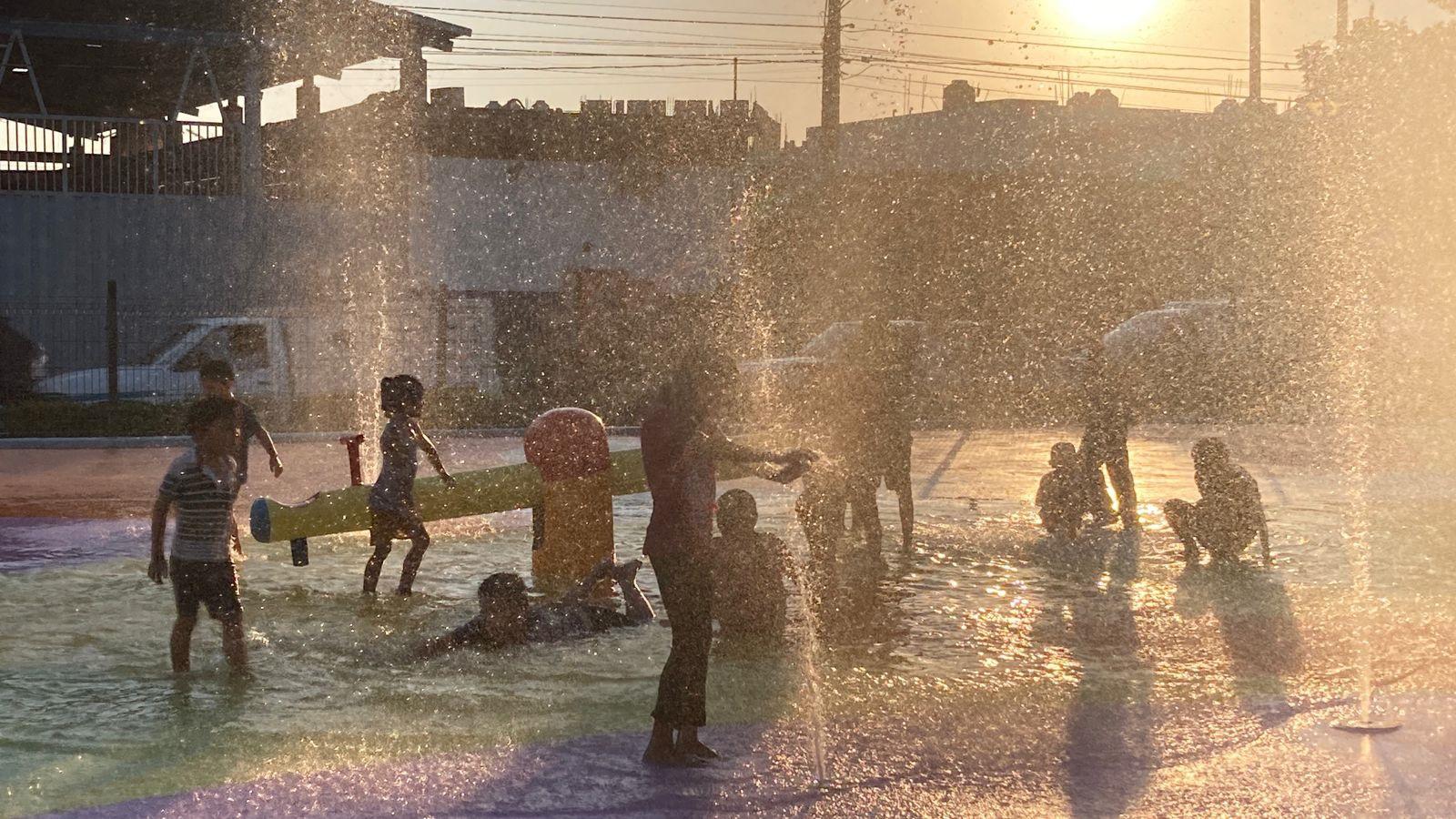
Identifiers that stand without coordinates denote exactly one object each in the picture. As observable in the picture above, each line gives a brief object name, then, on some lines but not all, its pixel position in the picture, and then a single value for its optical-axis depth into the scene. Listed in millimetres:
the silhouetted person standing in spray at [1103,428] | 11914
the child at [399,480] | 9414
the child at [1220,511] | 10453
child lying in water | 7750
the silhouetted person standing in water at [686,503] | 5824
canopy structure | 26266
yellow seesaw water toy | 9711
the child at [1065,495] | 11766
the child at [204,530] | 7078
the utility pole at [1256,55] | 41656
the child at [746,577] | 7855
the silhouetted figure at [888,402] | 10781
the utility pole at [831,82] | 29547
